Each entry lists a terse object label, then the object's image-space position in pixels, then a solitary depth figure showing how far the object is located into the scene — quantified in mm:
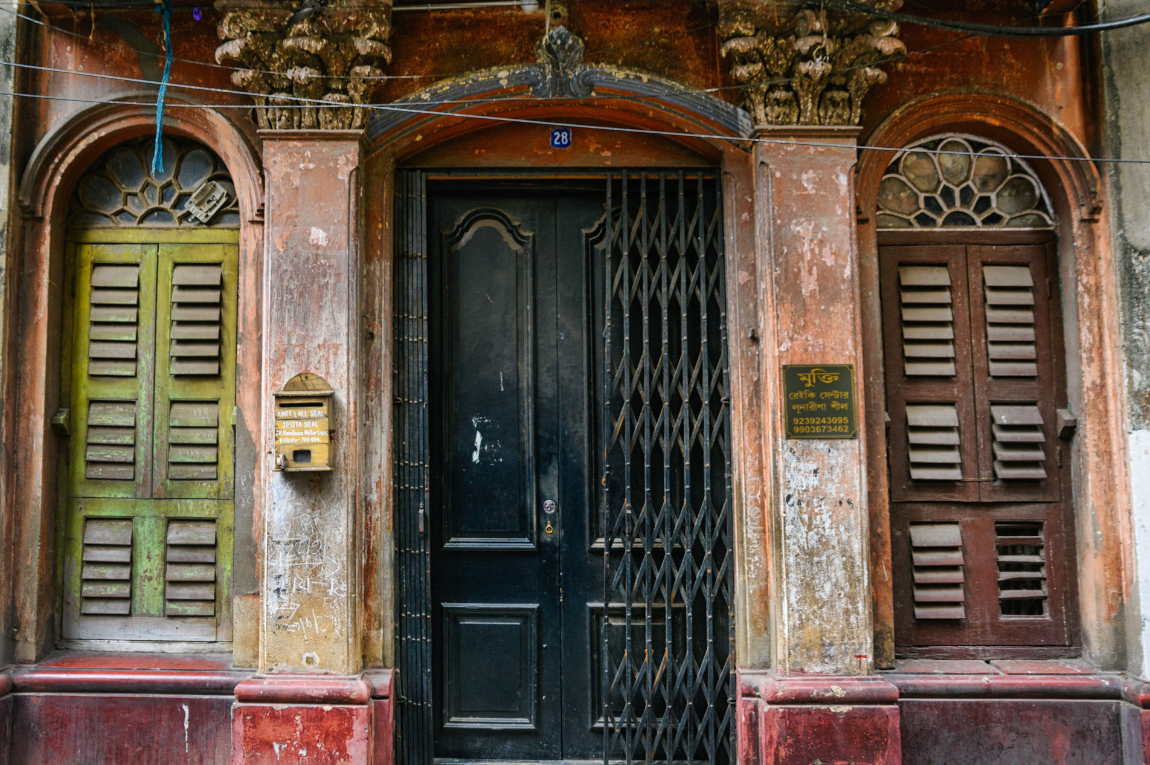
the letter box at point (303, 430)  4258
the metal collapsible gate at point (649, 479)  4609
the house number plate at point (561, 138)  4816
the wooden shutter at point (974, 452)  4711
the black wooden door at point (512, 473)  4785
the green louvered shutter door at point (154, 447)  4727
